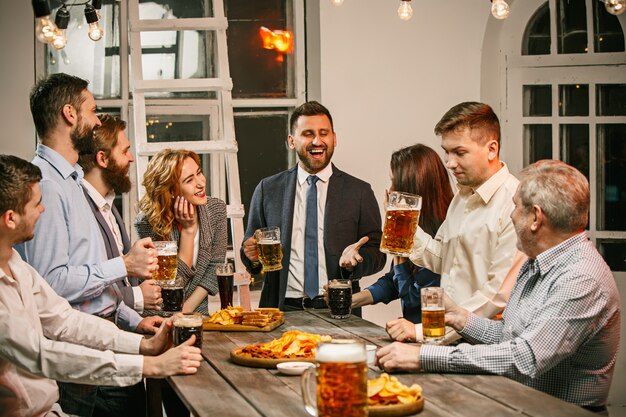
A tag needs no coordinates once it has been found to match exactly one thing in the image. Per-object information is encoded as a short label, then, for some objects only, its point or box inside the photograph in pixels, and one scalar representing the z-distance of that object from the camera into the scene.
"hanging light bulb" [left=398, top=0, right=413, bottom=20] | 3.99
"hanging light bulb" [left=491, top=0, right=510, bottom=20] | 3.44
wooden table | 2.20
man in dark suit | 4.50
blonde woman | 4.23
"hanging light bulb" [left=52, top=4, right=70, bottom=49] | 4.48
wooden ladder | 5.01
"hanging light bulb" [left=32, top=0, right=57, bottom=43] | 4.20
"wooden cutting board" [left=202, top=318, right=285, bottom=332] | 3.46
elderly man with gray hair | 2.51
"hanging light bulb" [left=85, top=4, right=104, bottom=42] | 4.61
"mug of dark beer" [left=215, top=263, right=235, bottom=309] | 3.86
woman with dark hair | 4.07
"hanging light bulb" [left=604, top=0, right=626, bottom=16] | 3.32
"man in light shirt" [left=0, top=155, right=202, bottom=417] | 2.59
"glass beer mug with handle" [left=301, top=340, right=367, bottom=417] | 1.82
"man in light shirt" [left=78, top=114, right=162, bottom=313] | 3.74
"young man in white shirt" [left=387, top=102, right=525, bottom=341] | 3.32
